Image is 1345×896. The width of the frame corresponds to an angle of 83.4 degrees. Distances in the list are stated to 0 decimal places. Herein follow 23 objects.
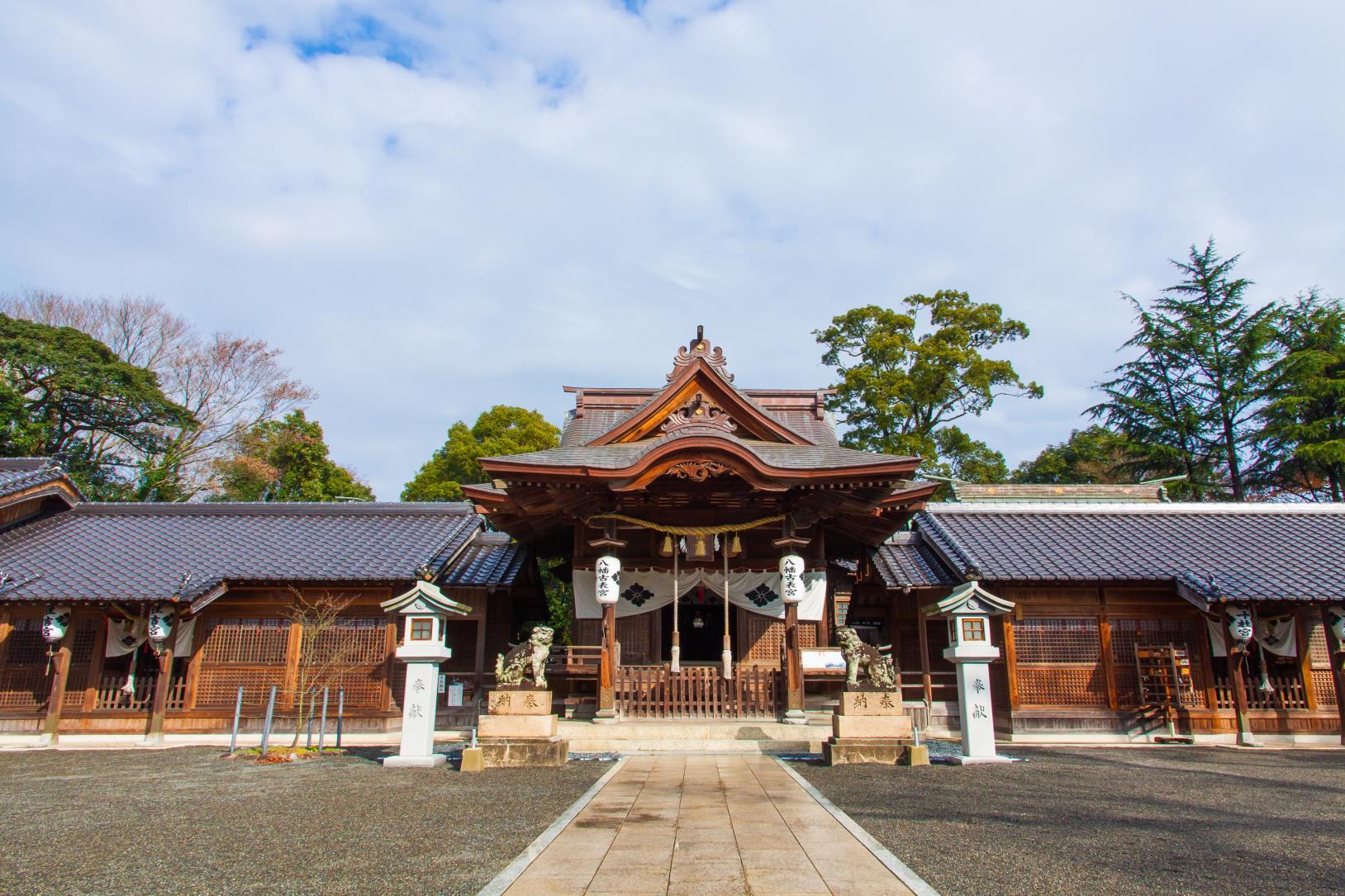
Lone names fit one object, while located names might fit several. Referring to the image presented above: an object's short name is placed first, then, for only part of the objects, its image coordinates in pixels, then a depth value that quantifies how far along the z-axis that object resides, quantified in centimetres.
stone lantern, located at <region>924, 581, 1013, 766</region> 1012
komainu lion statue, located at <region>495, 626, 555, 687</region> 1059
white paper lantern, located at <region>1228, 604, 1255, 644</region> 1374
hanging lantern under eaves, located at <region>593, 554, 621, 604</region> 1341
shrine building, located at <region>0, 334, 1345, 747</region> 1349
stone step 1160
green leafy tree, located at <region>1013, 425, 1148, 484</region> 3478
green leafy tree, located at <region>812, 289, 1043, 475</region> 2702
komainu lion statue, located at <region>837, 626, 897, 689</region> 1047
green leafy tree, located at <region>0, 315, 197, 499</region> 2723
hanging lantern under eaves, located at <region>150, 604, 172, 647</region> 1403
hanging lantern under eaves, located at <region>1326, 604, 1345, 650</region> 1393
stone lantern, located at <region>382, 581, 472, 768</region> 1013
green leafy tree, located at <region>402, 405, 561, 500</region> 3284
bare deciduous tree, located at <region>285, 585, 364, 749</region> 1455
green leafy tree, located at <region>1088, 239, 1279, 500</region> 2706
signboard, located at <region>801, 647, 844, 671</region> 1367
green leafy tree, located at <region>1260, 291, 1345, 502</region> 2517
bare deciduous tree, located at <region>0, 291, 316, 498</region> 2975
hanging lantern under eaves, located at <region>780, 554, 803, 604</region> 1338
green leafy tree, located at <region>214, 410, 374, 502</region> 2784
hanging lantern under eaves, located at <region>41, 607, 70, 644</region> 1396
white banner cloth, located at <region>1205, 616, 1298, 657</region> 1434
